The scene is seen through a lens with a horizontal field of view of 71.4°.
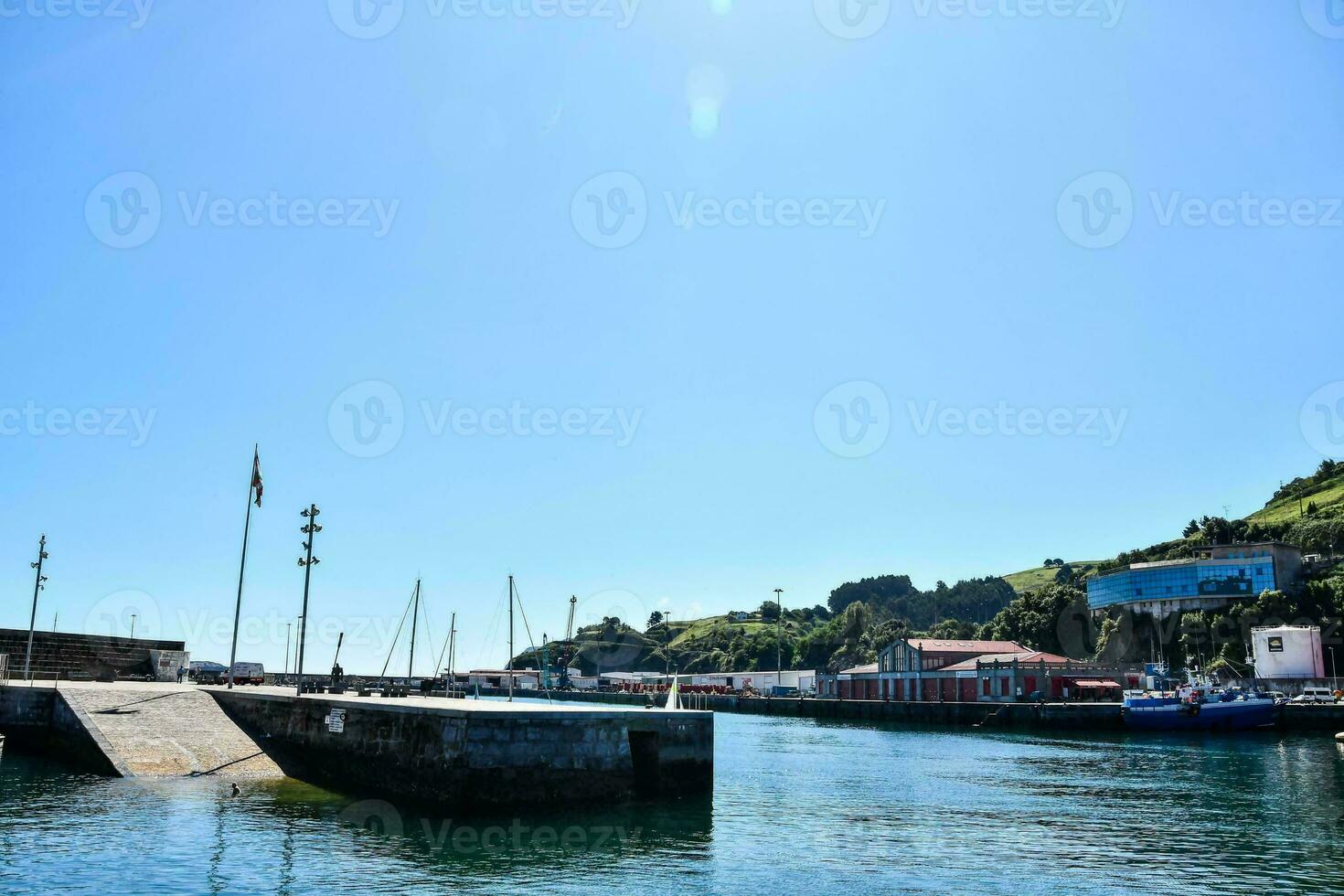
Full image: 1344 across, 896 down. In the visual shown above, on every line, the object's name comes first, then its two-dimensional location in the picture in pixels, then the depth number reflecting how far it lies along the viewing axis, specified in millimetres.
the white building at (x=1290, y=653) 111812
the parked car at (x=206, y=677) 69725
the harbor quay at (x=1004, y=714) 88875
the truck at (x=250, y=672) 65875
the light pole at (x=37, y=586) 59056
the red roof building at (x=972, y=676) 113125
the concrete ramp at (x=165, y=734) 37500
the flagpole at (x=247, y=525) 52781
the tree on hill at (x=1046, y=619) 151250
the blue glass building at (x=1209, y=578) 137750
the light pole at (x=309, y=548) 44844
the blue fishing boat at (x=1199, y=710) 88562
